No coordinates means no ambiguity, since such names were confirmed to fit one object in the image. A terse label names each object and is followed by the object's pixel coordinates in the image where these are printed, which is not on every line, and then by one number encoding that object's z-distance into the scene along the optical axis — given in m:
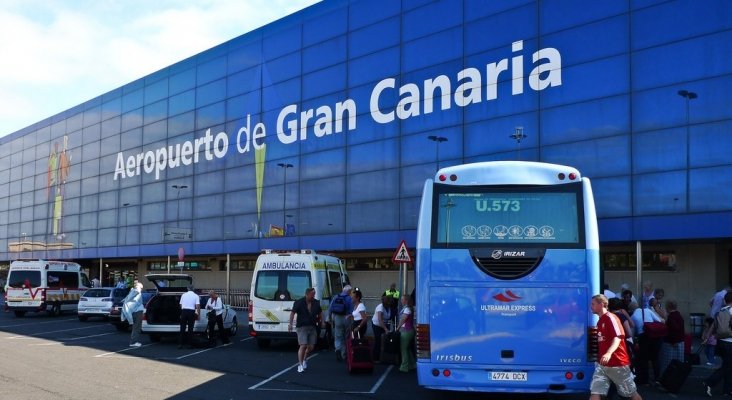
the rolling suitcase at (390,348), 15.57
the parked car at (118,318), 25.05
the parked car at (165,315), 20.45
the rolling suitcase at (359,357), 14.26
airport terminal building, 23.72
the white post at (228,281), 40.34
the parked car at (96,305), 29.38
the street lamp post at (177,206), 46.31
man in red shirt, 8.91
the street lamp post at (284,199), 38.38
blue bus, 9.66
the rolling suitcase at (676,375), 12.49
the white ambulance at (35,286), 31.80
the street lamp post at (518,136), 27.69
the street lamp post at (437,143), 30.67
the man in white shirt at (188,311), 19.11
